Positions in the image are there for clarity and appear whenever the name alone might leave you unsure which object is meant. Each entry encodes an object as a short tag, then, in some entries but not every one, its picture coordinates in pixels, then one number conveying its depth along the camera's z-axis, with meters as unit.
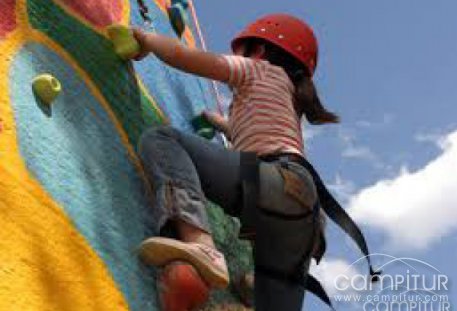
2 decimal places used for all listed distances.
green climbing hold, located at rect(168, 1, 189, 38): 3.13
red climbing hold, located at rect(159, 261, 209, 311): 1.63
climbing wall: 1.43
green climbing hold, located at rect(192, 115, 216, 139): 2.87
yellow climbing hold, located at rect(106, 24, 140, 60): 2.23
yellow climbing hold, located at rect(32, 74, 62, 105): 1.70
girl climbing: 1.77
